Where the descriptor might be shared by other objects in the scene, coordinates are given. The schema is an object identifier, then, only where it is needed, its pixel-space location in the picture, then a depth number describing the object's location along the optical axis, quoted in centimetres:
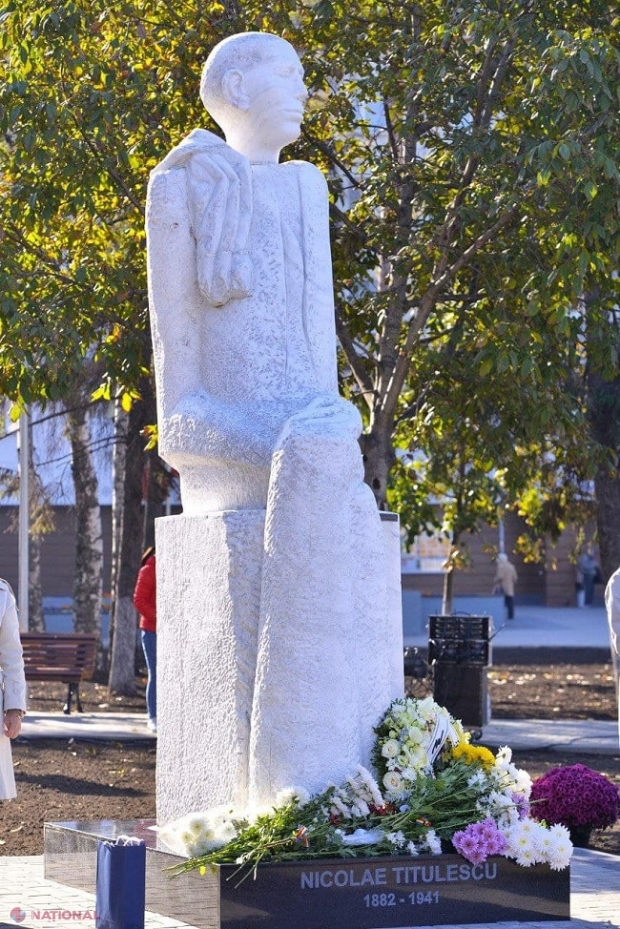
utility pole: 2585
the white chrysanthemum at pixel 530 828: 1025
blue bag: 946
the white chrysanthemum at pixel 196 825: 979
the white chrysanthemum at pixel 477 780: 1051
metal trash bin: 2253
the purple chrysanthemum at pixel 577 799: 1446
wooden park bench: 2557
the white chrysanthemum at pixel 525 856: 1019
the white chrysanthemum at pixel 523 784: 1070
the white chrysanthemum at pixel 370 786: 999
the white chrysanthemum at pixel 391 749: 1028
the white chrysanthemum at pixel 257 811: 982
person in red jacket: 2188
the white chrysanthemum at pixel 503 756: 1089
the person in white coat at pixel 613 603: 1221
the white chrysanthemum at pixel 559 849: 1025
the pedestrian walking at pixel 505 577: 5737
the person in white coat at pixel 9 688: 1102
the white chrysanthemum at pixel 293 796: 975
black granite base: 949
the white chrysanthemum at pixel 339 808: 981
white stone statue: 996
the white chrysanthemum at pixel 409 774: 1027
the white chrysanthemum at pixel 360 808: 991
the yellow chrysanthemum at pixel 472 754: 1093
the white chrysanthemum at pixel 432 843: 1000
